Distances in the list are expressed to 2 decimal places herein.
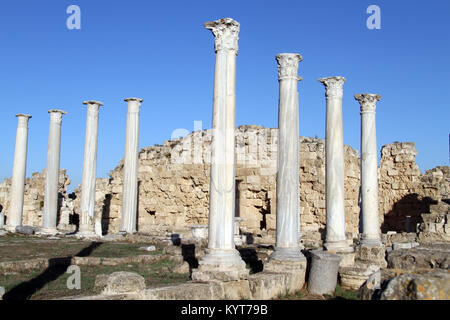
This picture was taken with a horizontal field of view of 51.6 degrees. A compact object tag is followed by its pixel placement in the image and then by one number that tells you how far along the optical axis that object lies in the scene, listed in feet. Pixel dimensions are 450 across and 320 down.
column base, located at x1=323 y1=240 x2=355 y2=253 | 38.70
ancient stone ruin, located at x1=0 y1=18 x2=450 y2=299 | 29.32
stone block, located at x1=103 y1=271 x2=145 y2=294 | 21.72
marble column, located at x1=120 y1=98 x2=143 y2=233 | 68.13
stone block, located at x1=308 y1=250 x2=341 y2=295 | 29.84
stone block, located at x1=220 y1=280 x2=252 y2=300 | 25.00
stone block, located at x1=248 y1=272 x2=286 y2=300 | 26.55
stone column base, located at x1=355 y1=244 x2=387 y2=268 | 41.44
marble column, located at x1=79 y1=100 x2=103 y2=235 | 65.92
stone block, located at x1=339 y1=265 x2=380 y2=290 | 30.40
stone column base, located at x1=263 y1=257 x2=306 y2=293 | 29.76
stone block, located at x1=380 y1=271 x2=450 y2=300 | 16.79
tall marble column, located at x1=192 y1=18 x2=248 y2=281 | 29.40
